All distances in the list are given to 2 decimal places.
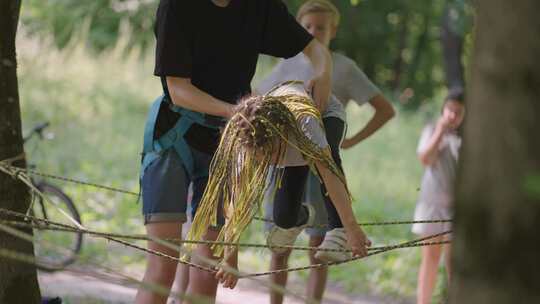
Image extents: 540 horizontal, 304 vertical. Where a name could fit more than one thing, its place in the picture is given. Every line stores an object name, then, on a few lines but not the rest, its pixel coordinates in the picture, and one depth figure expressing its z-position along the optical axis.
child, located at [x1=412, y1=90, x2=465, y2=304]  13.43
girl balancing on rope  7.98
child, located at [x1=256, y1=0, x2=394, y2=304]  10.92
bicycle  17.12
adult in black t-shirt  8.12
